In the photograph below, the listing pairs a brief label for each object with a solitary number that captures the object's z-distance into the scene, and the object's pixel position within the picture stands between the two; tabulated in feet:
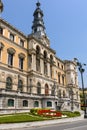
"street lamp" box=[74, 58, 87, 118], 86.39
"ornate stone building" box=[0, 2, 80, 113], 70.96
